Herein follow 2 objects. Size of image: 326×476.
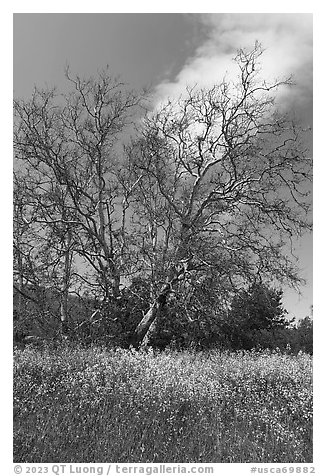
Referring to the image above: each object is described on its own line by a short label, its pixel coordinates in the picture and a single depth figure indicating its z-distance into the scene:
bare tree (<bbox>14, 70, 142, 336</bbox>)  7.94
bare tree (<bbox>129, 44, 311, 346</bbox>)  7.86
